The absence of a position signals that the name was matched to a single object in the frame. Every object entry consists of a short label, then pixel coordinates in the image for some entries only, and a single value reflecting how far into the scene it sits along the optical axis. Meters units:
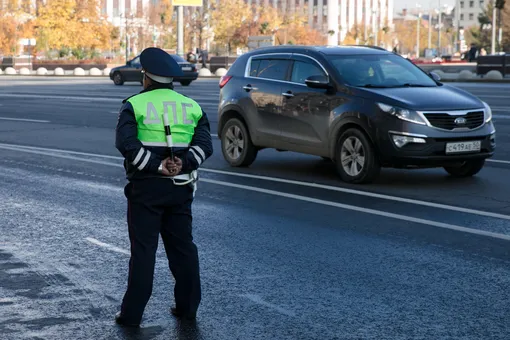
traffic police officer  5.32
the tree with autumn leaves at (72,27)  86.62
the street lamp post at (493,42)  61.84
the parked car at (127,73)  44.47
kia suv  11.14
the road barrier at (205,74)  42.19
